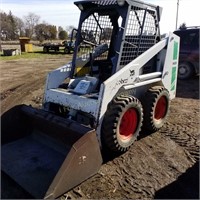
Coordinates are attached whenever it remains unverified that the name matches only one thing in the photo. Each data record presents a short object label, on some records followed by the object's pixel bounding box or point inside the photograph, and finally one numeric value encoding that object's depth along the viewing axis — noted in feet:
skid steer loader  10.11
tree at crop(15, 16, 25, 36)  171.32
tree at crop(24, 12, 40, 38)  176.45
